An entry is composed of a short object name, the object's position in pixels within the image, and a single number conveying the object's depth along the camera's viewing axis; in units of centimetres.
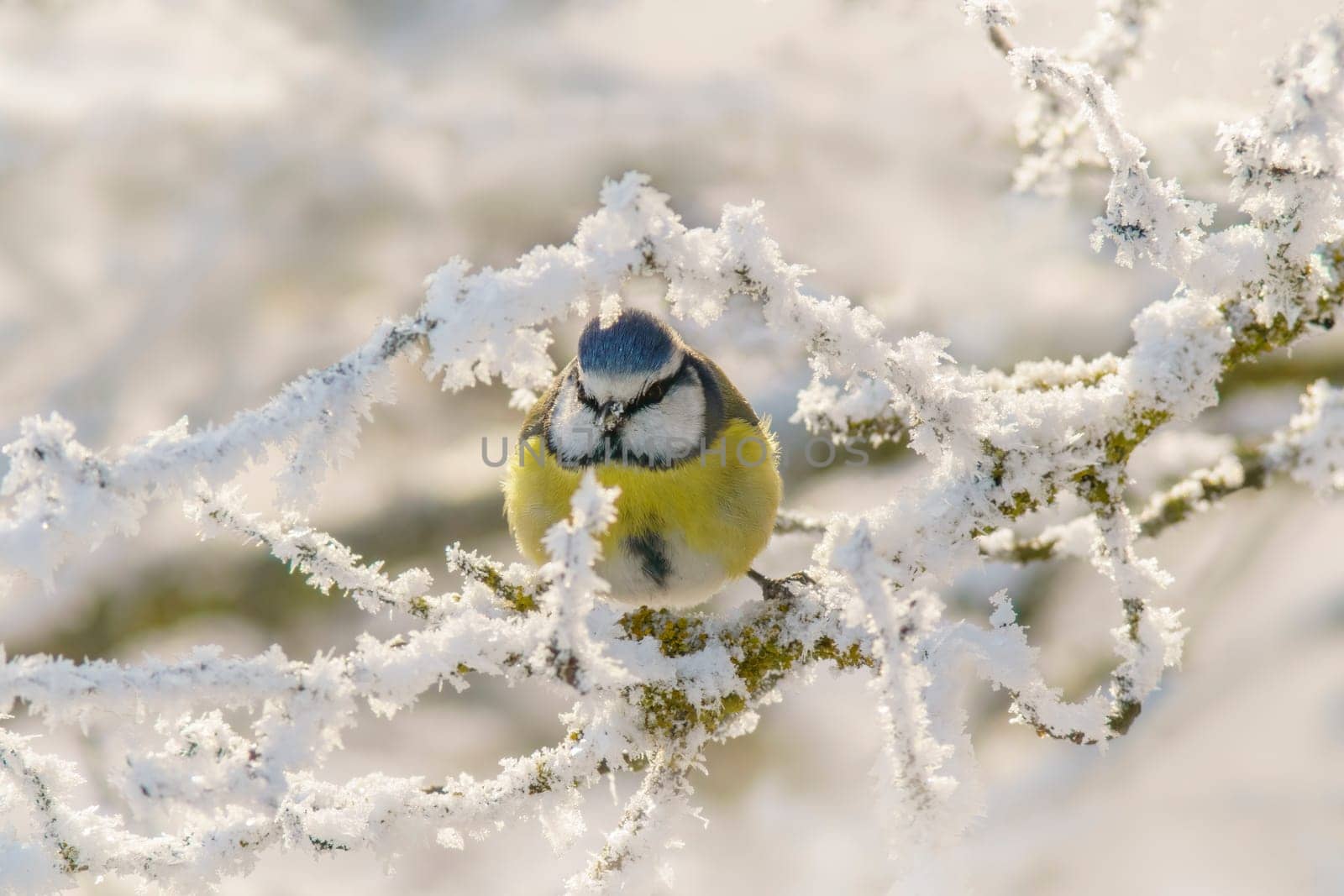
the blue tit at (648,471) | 424
